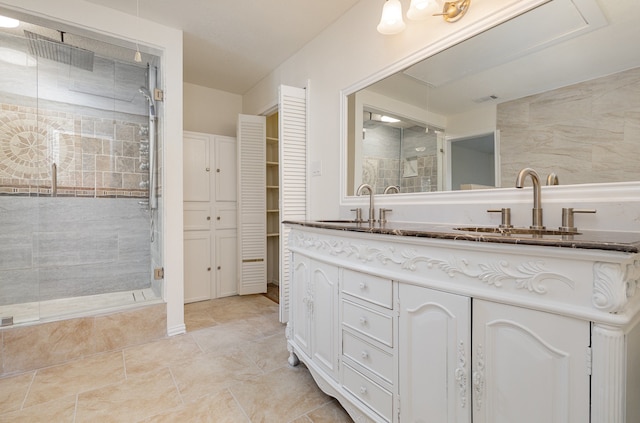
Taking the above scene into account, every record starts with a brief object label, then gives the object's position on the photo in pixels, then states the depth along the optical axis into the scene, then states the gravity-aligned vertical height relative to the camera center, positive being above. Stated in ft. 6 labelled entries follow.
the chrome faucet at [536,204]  3.89 +0.07
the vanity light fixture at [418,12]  4.96 +3.44
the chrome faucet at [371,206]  6.40 +0.08
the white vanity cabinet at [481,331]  2.31 -1.24
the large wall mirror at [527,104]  3.55 +1.60
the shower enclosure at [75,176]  7.35 +0.99
